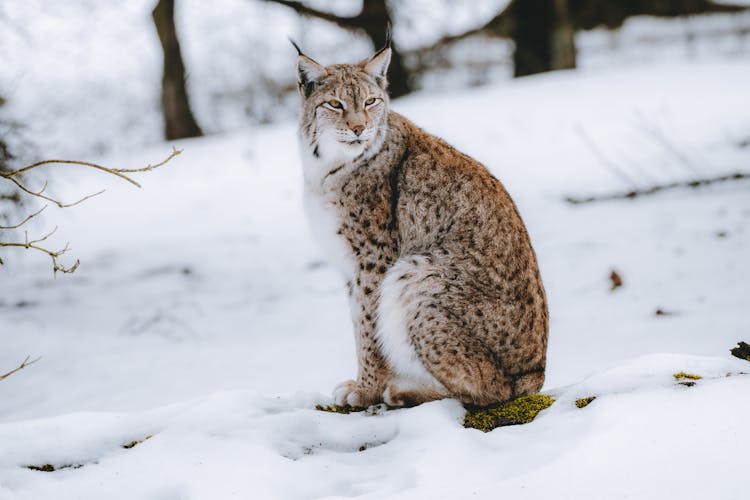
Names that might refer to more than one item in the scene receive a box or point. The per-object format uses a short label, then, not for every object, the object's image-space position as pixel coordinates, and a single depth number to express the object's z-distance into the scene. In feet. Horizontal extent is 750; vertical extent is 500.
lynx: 22.58
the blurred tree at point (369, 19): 71.82
